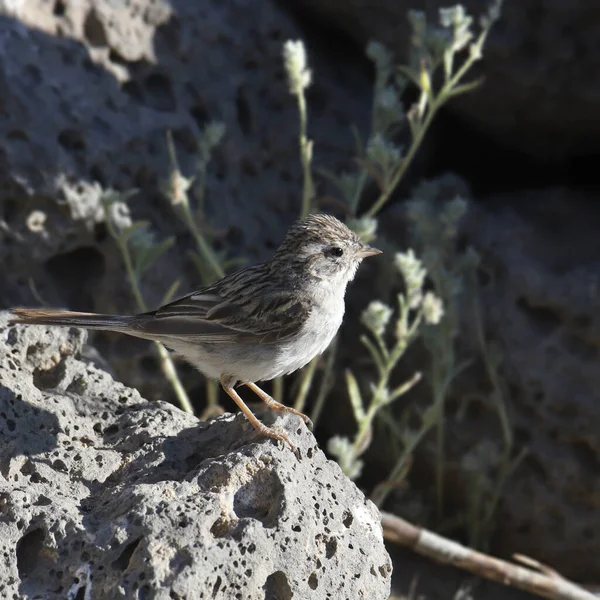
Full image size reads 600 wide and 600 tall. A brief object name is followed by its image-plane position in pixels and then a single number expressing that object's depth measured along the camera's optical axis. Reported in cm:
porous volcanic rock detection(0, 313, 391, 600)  643
